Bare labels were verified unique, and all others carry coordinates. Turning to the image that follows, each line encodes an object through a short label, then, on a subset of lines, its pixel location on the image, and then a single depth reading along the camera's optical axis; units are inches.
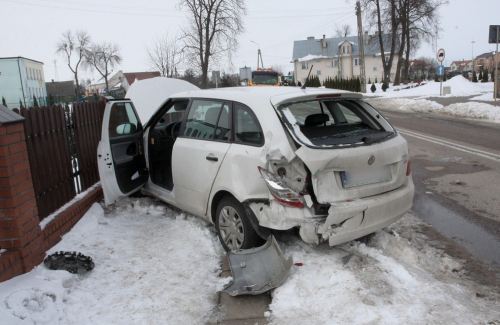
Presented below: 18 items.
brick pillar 146.1
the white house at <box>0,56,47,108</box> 2021.4
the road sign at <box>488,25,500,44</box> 792.3
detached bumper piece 144.6
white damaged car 148.9
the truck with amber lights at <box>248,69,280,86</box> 1493.6
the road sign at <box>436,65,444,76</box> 1163.8
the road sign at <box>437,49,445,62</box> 1041.1
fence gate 180.5
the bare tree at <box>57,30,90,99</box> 2987.2
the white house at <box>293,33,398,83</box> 3437.5
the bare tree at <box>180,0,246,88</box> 1349.7
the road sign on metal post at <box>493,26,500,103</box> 841.3
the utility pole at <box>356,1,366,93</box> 1537.8
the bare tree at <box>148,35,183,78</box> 1617.6
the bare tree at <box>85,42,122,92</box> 2918.3
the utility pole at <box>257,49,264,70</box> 3088.6
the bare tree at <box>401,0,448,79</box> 1795.0
